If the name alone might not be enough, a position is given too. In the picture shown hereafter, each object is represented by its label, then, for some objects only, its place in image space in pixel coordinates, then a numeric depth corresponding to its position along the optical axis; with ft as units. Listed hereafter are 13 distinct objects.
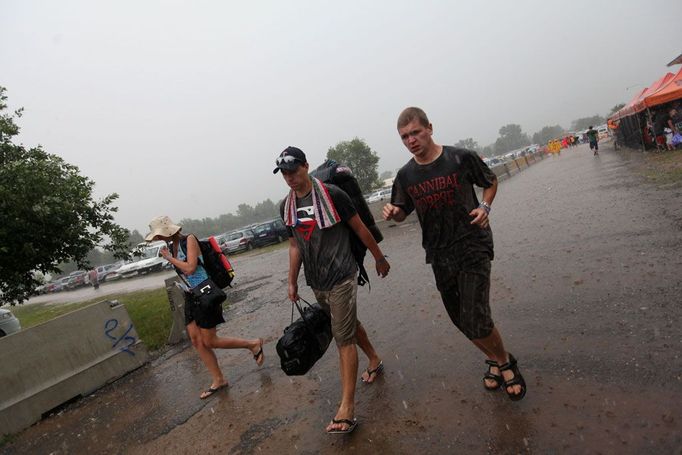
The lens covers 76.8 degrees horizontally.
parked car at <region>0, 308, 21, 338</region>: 33.40
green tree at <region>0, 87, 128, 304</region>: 27.55
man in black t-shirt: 9.72
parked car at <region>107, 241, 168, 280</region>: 94.73
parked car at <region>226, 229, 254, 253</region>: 87.97
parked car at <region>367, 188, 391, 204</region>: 132.97
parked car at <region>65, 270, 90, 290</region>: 119.94
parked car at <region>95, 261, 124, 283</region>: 110.69
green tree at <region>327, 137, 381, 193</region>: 214.07
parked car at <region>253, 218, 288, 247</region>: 88.69
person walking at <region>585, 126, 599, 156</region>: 79.75
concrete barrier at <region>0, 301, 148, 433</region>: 16.01
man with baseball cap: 10.68
